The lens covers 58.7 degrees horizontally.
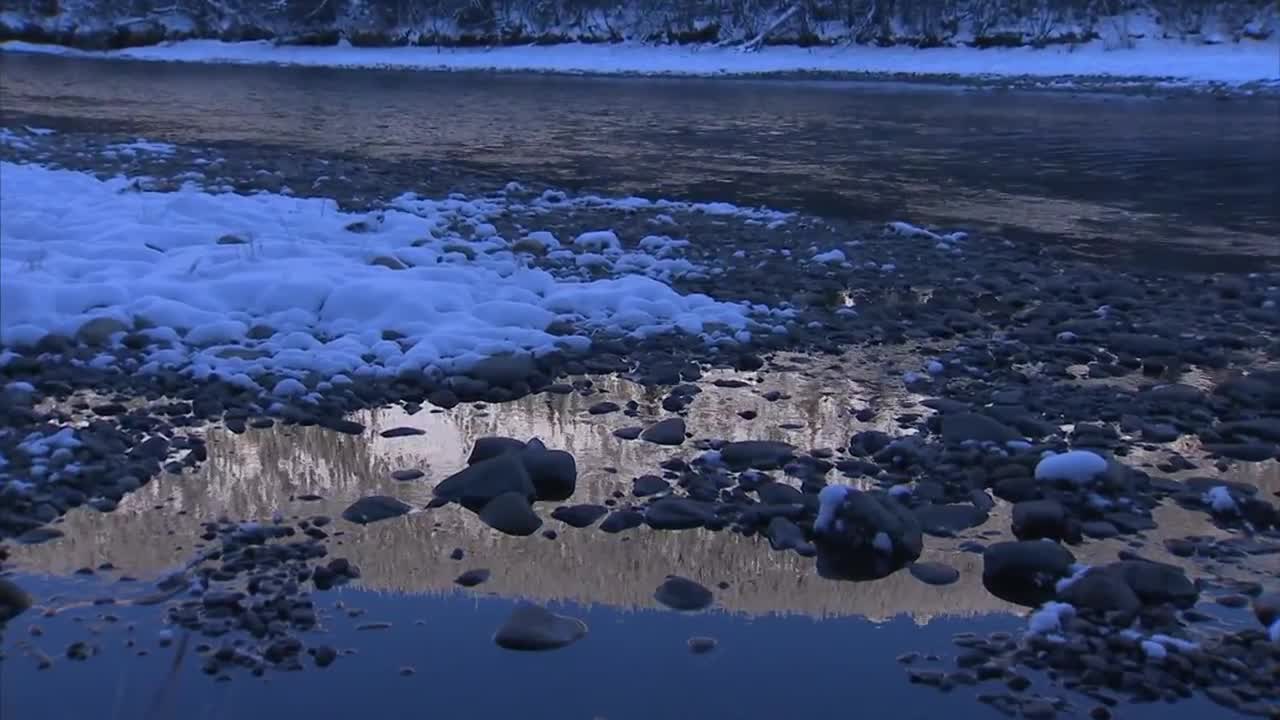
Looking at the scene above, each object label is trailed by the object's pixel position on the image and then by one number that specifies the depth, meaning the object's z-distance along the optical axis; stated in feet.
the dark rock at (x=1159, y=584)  13.44
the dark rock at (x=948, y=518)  15.61
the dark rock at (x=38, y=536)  14.56
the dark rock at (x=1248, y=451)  18.16
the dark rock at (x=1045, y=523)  15.35
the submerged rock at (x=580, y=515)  15.92
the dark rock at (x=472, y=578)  14.25
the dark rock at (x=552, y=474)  16.90
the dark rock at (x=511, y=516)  15.64
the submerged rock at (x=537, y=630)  12.94
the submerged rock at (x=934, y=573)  14.28
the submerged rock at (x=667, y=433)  18.74
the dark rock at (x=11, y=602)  12.99
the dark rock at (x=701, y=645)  12.87
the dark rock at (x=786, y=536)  15.06
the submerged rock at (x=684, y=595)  13.91
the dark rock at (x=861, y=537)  14.69
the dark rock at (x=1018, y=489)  16.44
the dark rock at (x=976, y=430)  18.33
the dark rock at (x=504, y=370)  21.36
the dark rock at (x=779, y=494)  16.17
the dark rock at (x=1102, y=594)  13.07
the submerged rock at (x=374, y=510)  15.80
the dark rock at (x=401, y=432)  18.97
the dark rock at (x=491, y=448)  17.84
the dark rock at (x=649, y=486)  16.74
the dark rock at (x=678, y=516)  15.71
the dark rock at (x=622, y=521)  15.69
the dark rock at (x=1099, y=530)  15.34
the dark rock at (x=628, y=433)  19.01
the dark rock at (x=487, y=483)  16.46
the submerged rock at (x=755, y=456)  17.70
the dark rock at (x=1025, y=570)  13.99
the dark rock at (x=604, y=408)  20.16
